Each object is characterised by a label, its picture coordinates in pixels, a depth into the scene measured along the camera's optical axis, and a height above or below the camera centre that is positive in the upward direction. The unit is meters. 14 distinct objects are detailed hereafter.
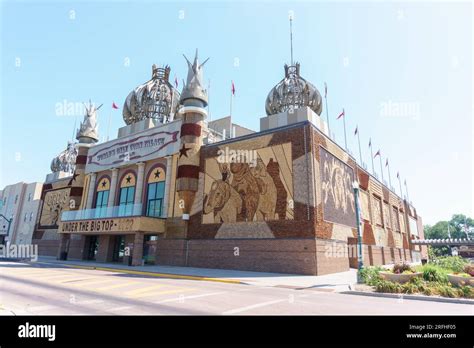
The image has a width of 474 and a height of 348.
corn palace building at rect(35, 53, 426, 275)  23.41 +5.32
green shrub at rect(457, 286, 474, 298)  11.53 -1.62
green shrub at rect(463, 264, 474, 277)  13.98 -0.92
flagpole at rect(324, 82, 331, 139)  35.00 +18.78
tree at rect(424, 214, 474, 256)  124.12 +9.46
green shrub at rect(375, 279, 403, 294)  12.69 -1.66
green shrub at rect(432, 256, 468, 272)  15.90 -0.79
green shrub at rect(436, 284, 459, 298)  11.62 -1.63
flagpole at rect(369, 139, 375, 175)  45.64 +15.21
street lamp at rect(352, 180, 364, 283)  16.28 +0.99
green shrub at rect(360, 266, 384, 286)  14.68 -1.36
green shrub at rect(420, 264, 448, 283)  13.62 -1.15
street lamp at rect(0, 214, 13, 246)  56.41 +3.70
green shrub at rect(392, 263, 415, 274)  15.20 -1.03
